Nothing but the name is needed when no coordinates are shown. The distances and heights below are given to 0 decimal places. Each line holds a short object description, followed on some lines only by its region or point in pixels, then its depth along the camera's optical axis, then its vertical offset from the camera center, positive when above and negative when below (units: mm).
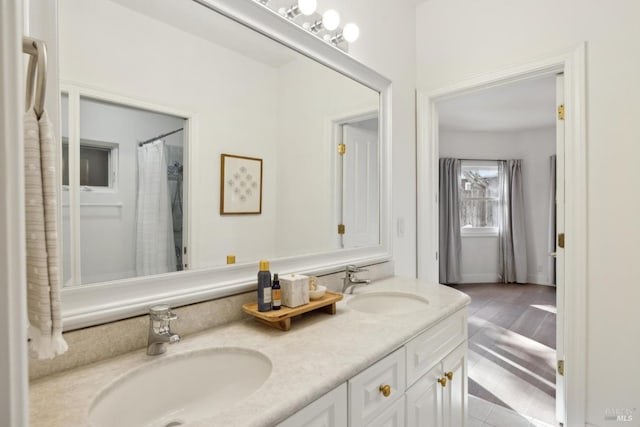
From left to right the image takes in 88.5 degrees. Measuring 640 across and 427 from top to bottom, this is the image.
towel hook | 419 +180
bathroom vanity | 683 -403
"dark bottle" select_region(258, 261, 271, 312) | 1102 -268
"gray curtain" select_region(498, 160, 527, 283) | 5215 -305
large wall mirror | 873 +201
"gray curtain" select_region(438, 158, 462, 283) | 5270 -211
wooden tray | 1056 -344
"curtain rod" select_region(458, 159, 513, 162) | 5349 +798
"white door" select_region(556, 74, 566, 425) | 1782 -247
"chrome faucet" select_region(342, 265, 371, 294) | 1574 -340
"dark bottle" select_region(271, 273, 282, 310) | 1113 -293
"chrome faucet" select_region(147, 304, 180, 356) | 867 -320
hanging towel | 427 -39
